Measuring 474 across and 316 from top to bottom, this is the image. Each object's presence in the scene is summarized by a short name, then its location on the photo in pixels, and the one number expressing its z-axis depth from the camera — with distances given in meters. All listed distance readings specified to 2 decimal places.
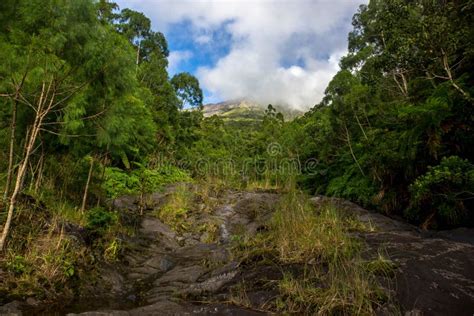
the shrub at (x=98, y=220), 7.47
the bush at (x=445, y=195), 7.33
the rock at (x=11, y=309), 4.40
